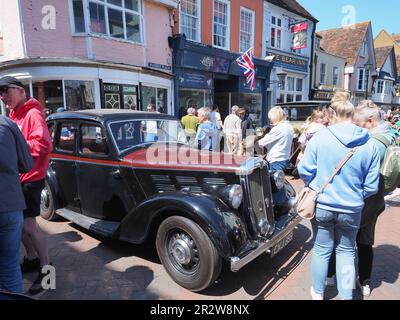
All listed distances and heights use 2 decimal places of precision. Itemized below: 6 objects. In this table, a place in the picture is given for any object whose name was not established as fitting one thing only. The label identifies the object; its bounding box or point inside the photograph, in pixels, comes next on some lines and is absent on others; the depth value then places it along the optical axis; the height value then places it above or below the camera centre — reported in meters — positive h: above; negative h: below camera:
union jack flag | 12.67 +1.76
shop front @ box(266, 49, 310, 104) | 16.98 +1.64
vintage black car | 2.74 -0.97
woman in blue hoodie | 2.26 -0.65
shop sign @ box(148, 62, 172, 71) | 11.03 +1.55
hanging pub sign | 16.75 +4.02
